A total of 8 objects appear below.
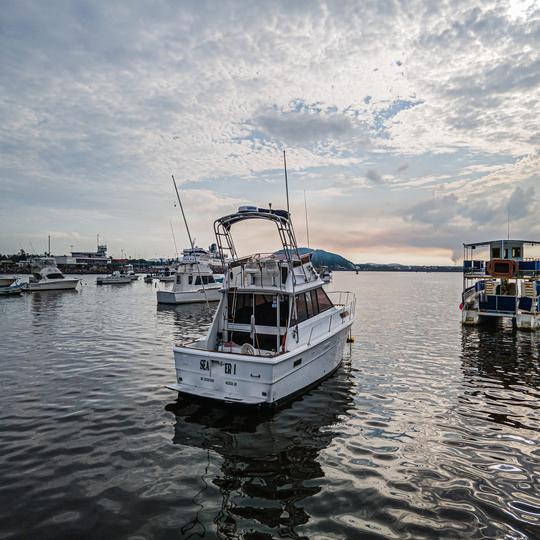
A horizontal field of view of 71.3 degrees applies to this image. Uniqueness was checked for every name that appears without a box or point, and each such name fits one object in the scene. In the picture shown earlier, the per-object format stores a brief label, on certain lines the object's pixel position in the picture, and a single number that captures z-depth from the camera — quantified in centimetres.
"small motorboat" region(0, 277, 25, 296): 4934
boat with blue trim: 2339
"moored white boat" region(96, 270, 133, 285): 7438
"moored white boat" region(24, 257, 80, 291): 5478
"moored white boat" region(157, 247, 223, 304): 3847
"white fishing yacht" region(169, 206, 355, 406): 952
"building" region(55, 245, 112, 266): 15788
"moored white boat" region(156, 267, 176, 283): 8170
